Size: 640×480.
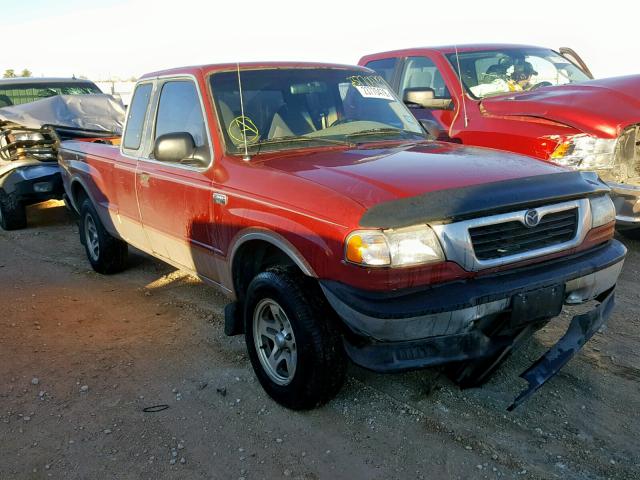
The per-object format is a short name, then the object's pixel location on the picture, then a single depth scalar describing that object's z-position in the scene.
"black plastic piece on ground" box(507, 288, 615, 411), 2.91
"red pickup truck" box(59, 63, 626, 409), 2.70
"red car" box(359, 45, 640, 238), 5.36
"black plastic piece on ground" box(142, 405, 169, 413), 3.39
